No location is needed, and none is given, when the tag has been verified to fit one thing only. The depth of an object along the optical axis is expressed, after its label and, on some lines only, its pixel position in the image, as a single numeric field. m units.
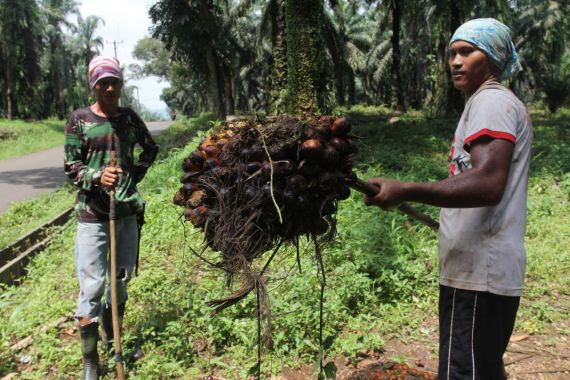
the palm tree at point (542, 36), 27.86
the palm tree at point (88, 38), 45.78
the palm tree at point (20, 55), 28.02
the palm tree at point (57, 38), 37.09
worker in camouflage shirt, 3.17
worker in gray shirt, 1.70
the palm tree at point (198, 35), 17.02
